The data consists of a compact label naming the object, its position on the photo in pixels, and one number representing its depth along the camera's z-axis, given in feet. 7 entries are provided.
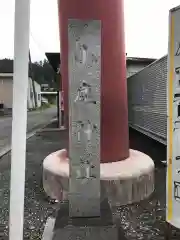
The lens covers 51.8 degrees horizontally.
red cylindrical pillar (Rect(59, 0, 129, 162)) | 9.29
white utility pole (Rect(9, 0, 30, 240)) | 5.57
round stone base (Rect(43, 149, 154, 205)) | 8.90
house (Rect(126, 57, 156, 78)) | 34.63
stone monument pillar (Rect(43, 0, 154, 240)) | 6.06
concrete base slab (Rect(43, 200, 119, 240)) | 5.90
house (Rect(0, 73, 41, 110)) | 92.77
